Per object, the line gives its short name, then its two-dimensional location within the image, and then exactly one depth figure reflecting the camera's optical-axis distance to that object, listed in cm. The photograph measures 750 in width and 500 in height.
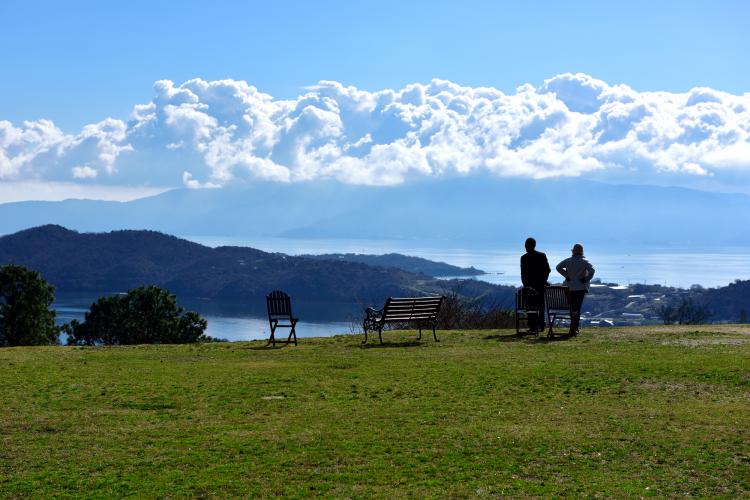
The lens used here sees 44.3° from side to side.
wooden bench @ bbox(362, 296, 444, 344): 1892
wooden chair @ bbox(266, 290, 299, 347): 1877
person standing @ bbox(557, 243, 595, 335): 1909
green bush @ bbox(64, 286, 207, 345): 4841
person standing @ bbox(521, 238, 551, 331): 1967
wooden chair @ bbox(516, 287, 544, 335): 1962
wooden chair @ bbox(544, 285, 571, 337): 1912
